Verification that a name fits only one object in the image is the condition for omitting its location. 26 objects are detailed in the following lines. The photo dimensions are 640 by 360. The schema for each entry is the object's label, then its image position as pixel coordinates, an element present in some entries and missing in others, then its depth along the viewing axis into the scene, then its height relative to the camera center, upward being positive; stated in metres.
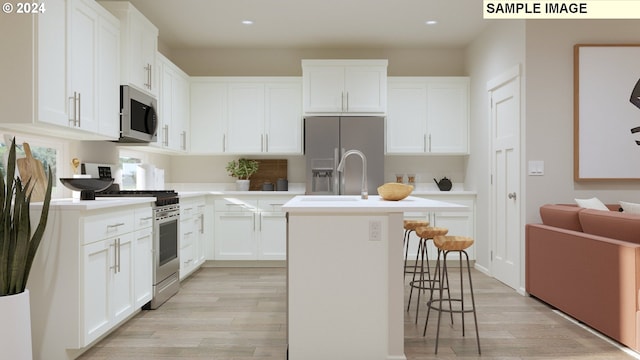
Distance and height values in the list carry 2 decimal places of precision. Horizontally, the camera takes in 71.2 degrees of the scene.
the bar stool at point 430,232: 3.12 -0.36
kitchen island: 2.54 -0.60
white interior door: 4.22 +0.04
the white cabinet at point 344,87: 5.55 +1.17
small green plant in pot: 5.81 +0.14
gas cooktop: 3.66 -0.11
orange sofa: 2.74 -0.60
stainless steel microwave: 3.75 +0.59
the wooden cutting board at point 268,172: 6.00 +0.12
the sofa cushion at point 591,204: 3.62 -0.19
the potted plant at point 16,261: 2.22 -0.41
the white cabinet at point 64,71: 2.60 +0.72
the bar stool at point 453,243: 2.76 -0.39
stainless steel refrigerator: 5.45 +0.44
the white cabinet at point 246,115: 5.73 +0.85
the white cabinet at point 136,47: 3.76 +1.21
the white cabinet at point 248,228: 5.42 -0.57
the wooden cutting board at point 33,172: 2.84 +0.06
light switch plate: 4.01 +0.11
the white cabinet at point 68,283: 2.59 -0.60
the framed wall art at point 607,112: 3.97 +0.61
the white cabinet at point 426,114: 5.74 +0.86
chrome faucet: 3.20 -0.03
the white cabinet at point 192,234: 4.54 -0.57
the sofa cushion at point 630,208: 3.21 -0.20
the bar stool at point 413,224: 3.63 -0.36
